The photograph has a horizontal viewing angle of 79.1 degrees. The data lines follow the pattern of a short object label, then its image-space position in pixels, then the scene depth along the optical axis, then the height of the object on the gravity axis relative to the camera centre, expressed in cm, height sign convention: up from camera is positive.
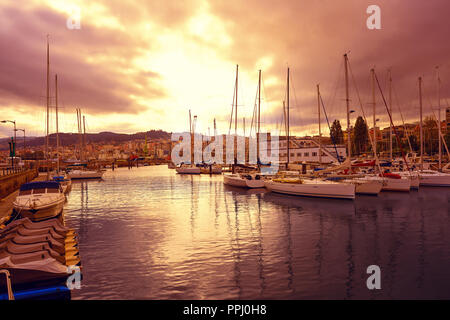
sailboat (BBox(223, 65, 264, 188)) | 4203 -371
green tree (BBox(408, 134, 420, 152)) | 11381 +473
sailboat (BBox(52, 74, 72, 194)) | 3999 -343
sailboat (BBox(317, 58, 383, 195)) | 3403 -349
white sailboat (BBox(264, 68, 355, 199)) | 3023 -381
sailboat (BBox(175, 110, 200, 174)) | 8100 -371
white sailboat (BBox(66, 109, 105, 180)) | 6294 -370
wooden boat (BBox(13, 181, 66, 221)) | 1827 -293
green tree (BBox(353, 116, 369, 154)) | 11219 +853
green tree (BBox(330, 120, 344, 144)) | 11648 +1110
